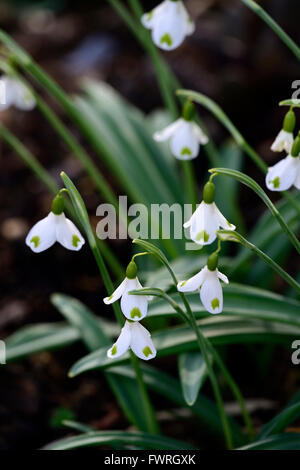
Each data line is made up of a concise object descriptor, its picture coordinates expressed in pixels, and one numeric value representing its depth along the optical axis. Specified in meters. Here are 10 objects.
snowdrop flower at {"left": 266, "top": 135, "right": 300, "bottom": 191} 0.71
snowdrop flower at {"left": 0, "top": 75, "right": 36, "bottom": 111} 0.89
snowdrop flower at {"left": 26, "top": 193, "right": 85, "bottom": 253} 0.71
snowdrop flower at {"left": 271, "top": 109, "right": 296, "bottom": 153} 0.73
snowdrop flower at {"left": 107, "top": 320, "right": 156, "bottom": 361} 0.70
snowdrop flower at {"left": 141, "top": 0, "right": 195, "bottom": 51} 0.77
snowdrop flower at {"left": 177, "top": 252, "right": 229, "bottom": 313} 0.70
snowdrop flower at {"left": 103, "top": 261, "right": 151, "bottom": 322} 0.69
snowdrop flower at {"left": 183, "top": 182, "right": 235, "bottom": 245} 0.70
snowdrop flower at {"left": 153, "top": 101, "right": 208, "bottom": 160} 0.79
